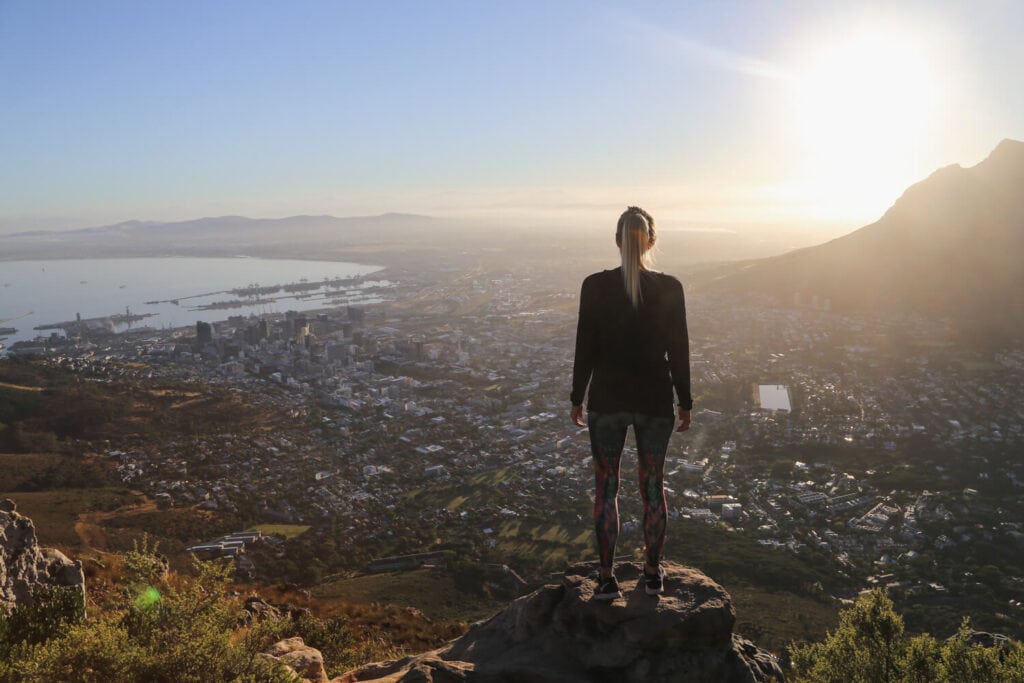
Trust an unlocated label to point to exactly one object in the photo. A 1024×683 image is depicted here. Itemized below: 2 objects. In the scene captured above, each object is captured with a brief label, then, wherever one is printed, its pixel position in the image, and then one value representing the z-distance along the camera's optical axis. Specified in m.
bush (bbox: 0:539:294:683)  3.70
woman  3.91
